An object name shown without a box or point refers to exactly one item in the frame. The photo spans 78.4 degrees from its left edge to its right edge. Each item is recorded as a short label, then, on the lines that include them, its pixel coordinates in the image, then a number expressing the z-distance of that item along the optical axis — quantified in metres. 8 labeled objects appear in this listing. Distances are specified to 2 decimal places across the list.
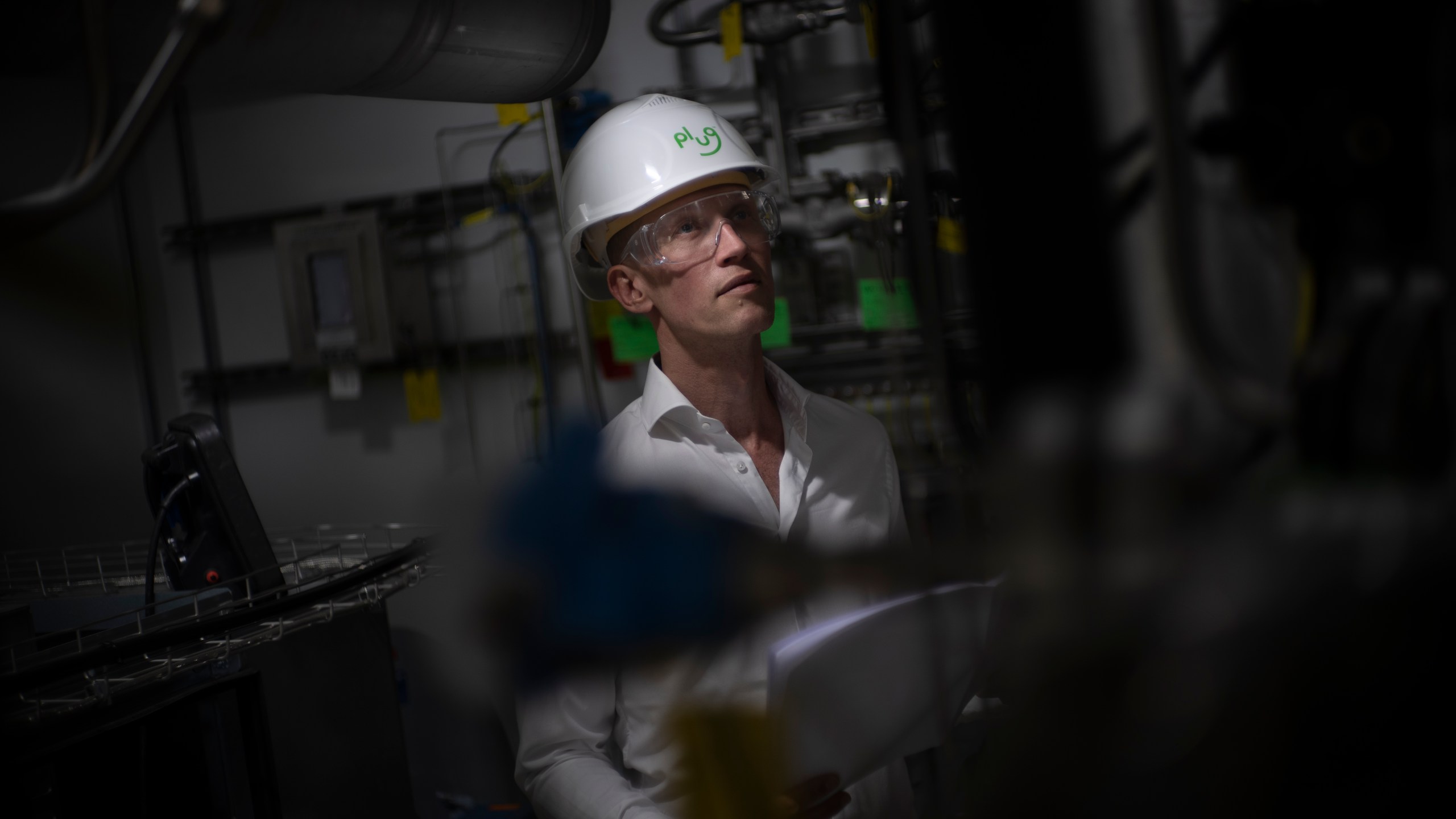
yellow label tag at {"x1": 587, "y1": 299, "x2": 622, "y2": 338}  2.46
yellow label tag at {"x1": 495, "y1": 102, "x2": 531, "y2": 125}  1.89
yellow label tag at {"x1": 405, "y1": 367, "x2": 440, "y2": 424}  2.68
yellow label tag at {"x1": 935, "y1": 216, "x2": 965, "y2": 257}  0.88
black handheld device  1.25
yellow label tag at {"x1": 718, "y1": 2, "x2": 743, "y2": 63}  2.09
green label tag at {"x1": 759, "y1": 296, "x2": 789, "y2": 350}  2.16
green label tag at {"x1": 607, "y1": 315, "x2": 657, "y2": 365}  2.04
